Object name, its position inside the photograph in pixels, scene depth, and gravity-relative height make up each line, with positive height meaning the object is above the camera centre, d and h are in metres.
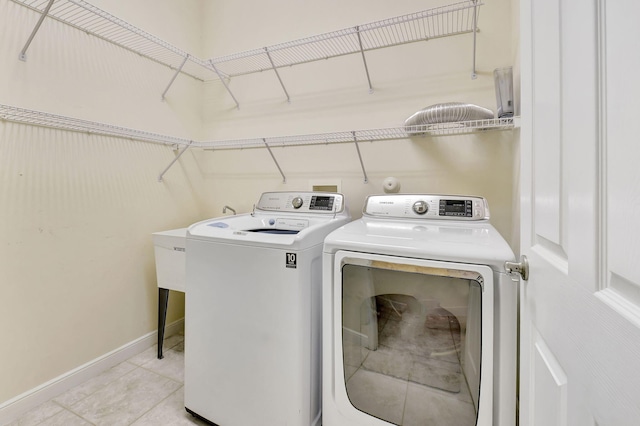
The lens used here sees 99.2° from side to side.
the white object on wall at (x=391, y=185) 1.77 +0.20
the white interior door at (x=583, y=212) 0.33 +0.01
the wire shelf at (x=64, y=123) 1.34 +0.49
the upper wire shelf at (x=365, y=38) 1.56 +1.20
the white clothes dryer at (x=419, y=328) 0.90 -0.43
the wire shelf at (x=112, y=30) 1.47 +1.15
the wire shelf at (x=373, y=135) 1.44 +0.54
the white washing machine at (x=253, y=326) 1.17 -0.51
